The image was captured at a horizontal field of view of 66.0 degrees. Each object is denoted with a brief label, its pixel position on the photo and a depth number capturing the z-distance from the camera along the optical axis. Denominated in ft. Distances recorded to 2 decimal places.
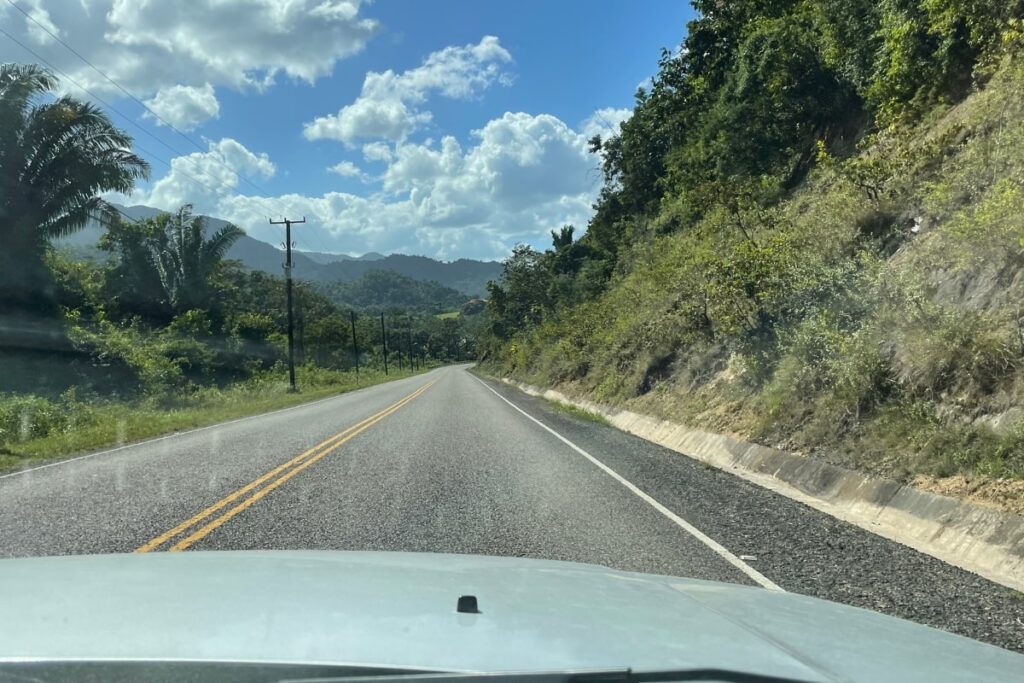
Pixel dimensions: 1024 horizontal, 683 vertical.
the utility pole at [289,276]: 146.72
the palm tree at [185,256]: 150.61
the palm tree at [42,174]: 91.20
